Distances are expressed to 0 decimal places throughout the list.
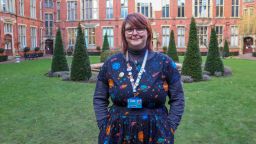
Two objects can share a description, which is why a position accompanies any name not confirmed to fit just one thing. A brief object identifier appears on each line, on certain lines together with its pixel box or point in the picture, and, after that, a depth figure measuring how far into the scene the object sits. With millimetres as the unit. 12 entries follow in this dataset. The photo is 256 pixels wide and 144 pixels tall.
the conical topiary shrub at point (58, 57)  15273
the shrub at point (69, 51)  37388
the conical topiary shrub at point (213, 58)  15102
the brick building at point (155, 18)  37375
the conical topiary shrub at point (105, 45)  27500
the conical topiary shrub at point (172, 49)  21375
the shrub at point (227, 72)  15567
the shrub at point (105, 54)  19531
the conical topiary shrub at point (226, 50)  32162
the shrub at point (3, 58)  26905
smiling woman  2393
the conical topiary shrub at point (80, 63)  13359
